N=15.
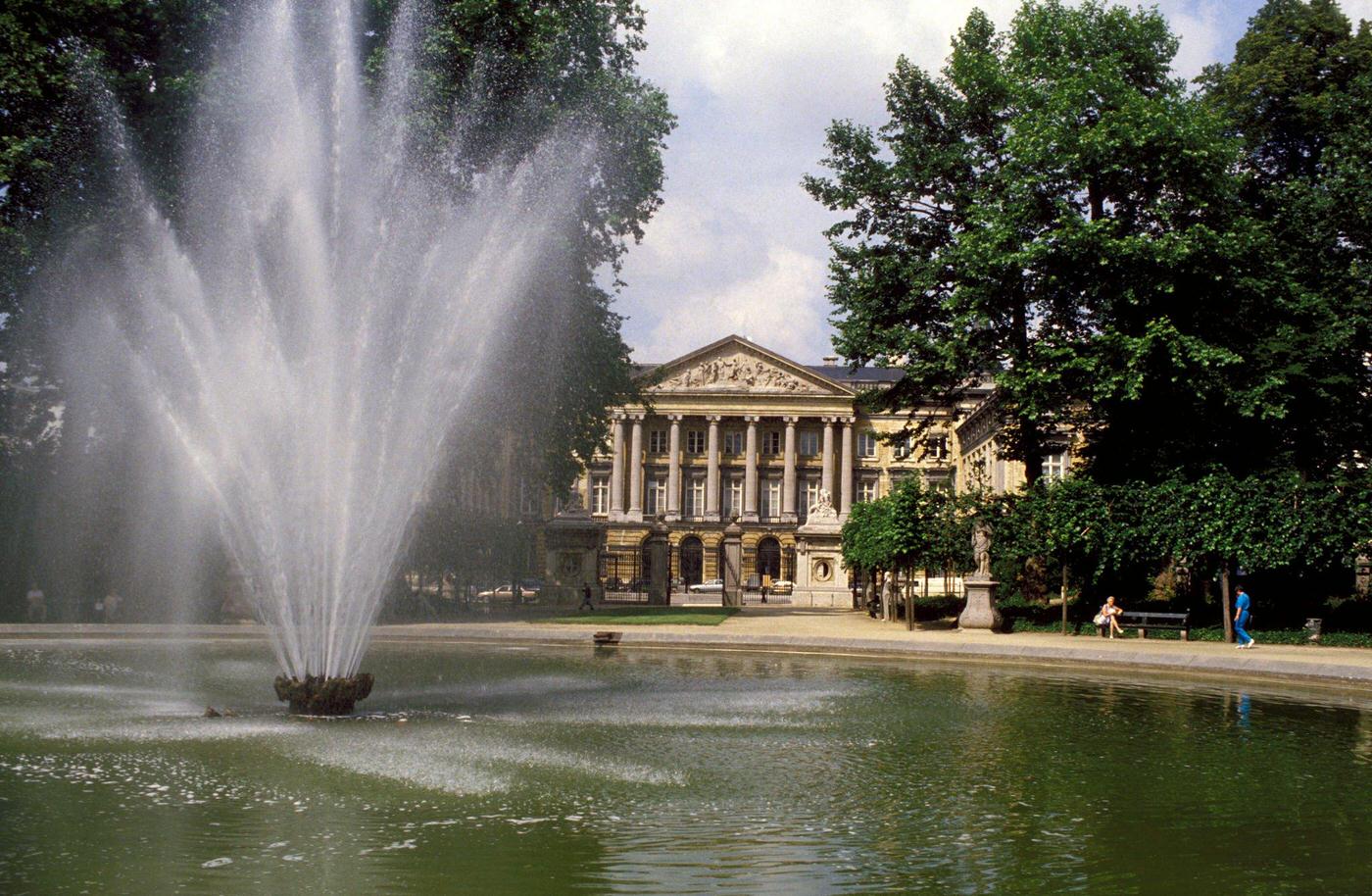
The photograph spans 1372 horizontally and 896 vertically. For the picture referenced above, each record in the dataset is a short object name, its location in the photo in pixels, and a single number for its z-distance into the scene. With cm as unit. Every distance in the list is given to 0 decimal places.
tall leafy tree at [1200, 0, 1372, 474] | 3272
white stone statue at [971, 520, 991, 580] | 3466
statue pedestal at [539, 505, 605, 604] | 4962
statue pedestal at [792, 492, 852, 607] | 5253
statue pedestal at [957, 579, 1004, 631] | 3362
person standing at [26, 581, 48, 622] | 3203
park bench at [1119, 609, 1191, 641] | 3116
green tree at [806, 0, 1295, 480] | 3191
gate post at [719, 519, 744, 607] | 5441
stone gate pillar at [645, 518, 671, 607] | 5081
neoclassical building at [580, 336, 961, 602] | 10362
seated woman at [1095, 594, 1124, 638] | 3134
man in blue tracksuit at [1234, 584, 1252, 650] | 2942
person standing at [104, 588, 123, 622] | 3244
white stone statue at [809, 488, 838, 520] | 5272
